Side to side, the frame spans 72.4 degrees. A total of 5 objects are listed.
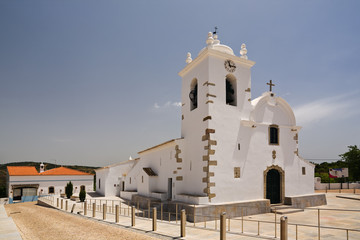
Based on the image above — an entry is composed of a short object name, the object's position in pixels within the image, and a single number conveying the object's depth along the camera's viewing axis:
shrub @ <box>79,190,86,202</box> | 24.39
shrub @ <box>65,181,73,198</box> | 28.62
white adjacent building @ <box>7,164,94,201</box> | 32.97
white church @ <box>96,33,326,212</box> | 14.38
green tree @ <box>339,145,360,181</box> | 34.22
